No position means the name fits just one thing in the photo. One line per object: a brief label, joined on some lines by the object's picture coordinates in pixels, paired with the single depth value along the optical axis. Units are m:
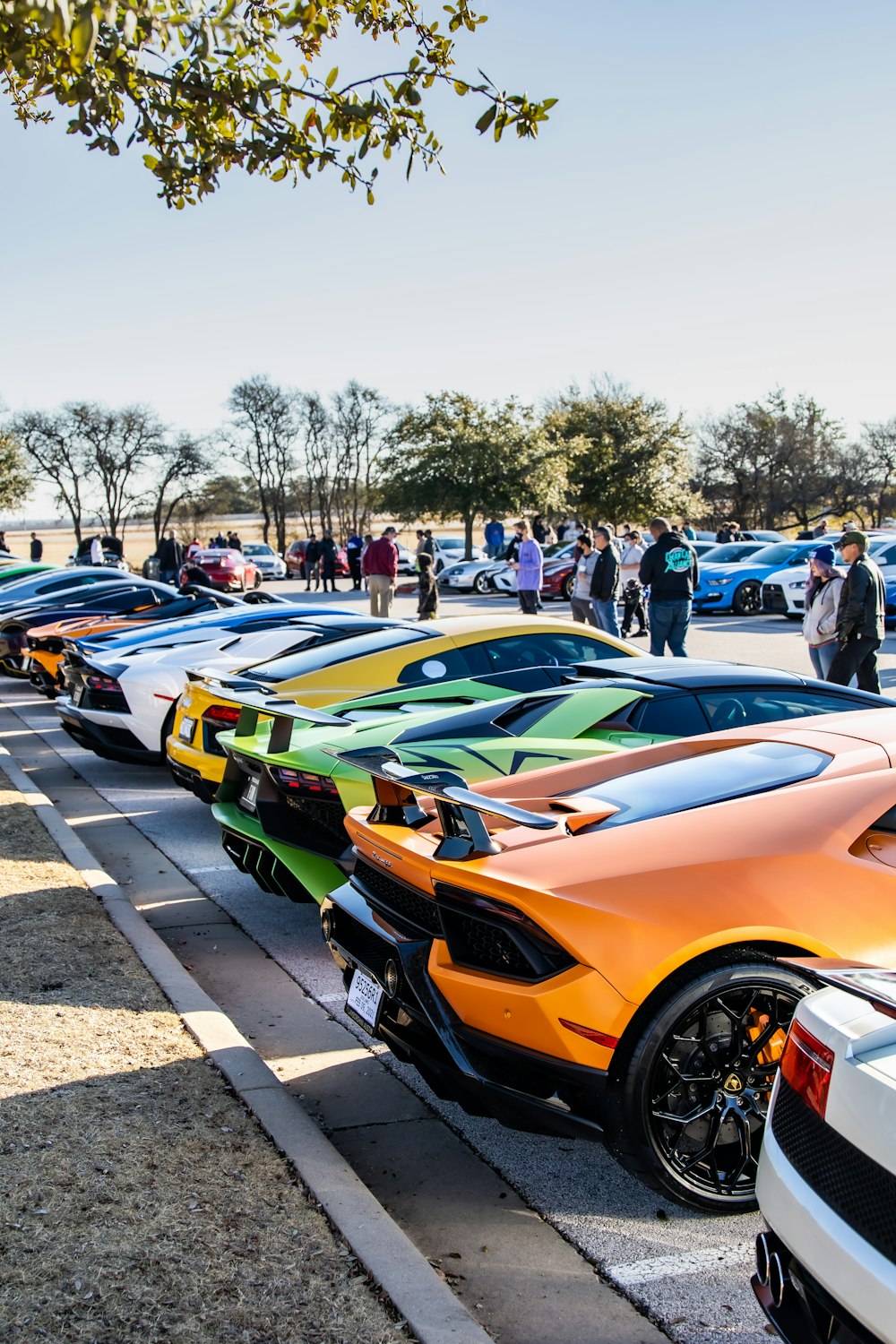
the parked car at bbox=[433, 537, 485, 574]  38.59
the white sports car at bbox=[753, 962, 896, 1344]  2.13
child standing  20.95
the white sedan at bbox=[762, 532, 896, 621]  22.78
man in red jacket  20.75
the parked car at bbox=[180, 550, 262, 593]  34.00
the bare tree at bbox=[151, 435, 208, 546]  62.16
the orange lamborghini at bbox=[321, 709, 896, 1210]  3.24
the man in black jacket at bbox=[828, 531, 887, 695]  10.30
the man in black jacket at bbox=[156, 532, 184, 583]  24.19
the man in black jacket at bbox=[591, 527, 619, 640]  15.61
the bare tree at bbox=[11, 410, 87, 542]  59.78
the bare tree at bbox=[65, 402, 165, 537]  60.56
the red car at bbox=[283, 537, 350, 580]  43.31
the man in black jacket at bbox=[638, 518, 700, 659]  13.32
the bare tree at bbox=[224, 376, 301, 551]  68.56
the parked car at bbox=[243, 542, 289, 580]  45.91
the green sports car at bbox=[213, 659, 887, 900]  5.44
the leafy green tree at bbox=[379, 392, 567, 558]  41.91
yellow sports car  7.23
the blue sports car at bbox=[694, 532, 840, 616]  24.61
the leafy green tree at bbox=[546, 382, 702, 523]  50.53
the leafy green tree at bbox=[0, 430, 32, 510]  45.44
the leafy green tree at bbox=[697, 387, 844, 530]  60.94
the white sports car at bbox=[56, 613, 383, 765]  9.33
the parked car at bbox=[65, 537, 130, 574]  30.67
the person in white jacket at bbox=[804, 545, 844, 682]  10.56
